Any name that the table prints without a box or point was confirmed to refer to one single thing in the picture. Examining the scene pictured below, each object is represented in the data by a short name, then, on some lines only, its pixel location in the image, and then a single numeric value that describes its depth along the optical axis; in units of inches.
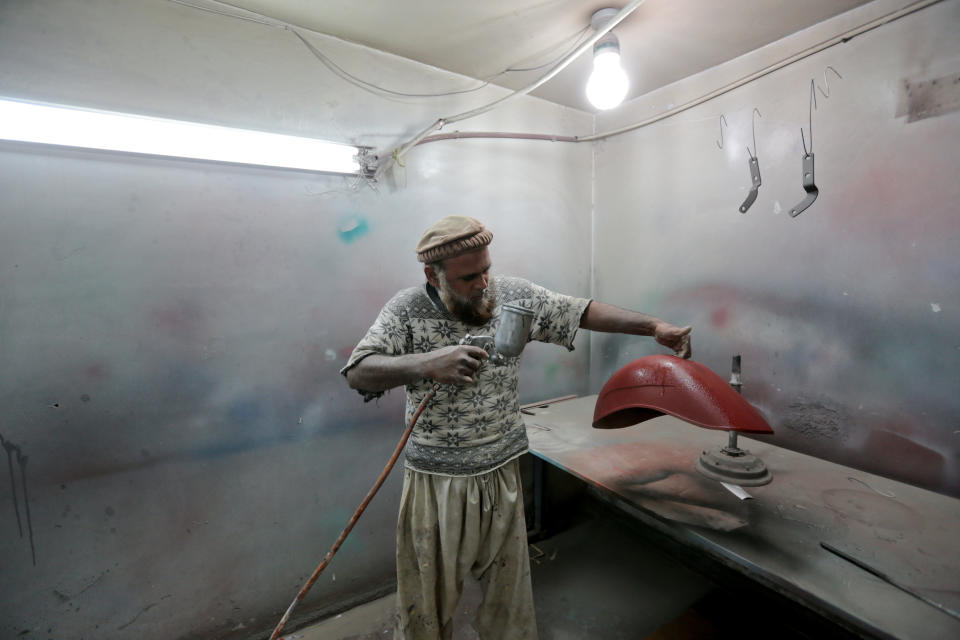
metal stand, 62.4
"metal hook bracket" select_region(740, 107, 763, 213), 79.0
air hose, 46.3
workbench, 39.4
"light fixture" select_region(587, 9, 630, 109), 70.5
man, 54.6
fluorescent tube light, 54.7
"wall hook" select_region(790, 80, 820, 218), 71.5
